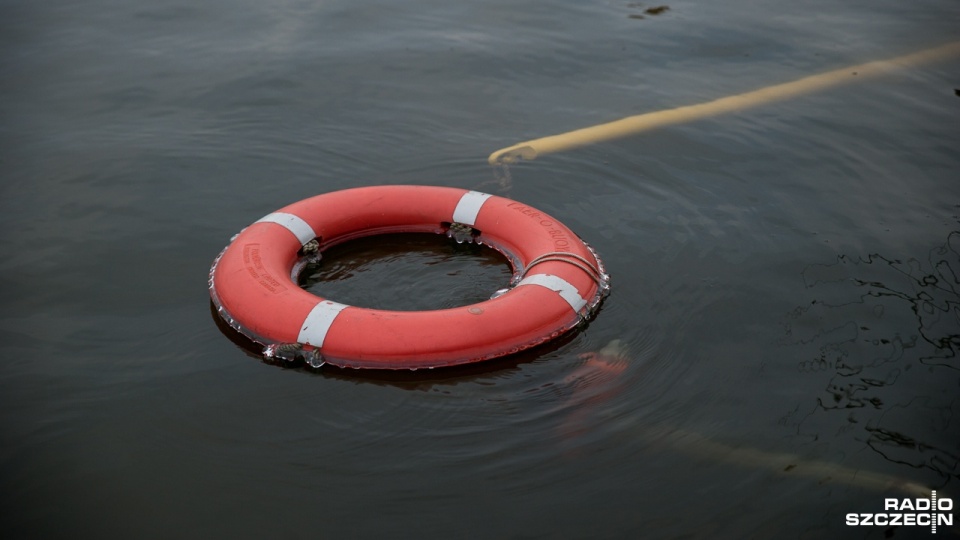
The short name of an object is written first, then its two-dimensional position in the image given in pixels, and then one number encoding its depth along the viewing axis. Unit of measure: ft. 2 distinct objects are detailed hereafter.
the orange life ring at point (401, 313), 12.99
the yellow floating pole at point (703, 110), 19.39
